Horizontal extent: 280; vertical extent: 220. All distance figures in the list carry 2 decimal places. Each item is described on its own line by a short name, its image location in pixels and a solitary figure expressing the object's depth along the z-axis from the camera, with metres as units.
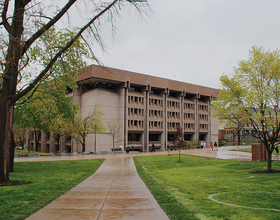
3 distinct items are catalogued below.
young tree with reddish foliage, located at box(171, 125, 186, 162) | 26.11
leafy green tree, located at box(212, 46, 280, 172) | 15.72
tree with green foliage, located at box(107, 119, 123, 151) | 52.04
